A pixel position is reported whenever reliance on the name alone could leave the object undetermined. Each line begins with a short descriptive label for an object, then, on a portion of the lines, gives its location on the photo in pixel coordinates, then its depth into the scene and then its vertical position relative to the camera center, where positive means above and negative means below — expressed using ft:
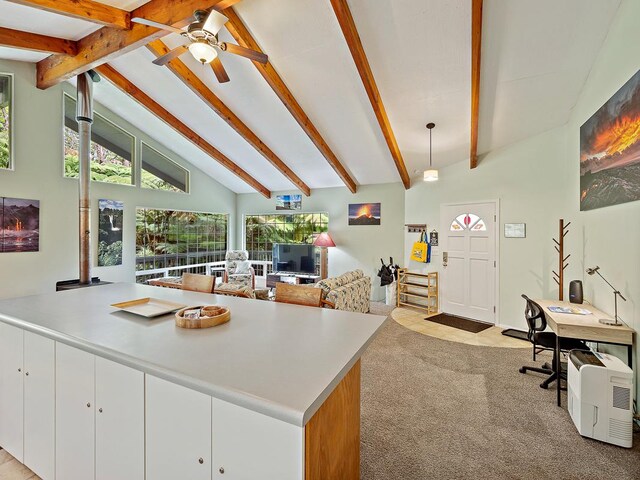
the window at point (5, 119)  13.80 +5.44
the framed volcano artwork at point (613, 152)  8.02 +2.73
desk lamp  8.36 -1.92
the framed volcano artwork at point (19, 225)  13.79 +0.58
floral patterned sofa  13.42 -2.58
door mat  15.74 -4.68
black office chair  9.38 -3.23
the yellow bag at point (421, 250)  19.53 -0.77
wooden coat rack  13.24 -0.87
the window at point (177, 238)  20.25 -0.04
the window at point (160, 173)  20.34 +4.66
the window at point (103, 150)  16.10 +5.19
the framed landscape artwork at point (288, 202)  25.50 +3.09
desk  7.96 -2.50
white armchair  22.53 -2.49
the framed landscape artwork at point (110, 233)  17.57 +0.27
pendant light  14.41 +3.16
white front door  16.66 -1.24
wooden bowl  5.22 -1.44
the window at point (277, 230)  25.04 +0.72
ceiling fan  7.70 +5.32
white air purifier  7.02 -3.88
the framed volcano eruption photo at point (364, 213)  22.55 +1.88
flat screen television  23.75 -1.60
